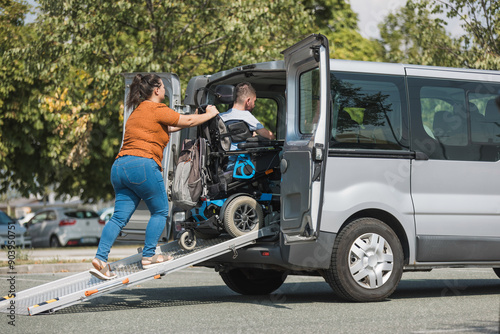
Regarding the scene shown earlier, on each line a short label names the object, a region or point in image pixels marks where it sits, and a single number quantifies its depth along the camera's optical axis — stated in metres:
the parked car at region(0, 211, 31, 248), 25.71
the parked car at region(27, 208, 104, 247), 30.28
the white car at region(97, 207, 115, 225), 30.82
